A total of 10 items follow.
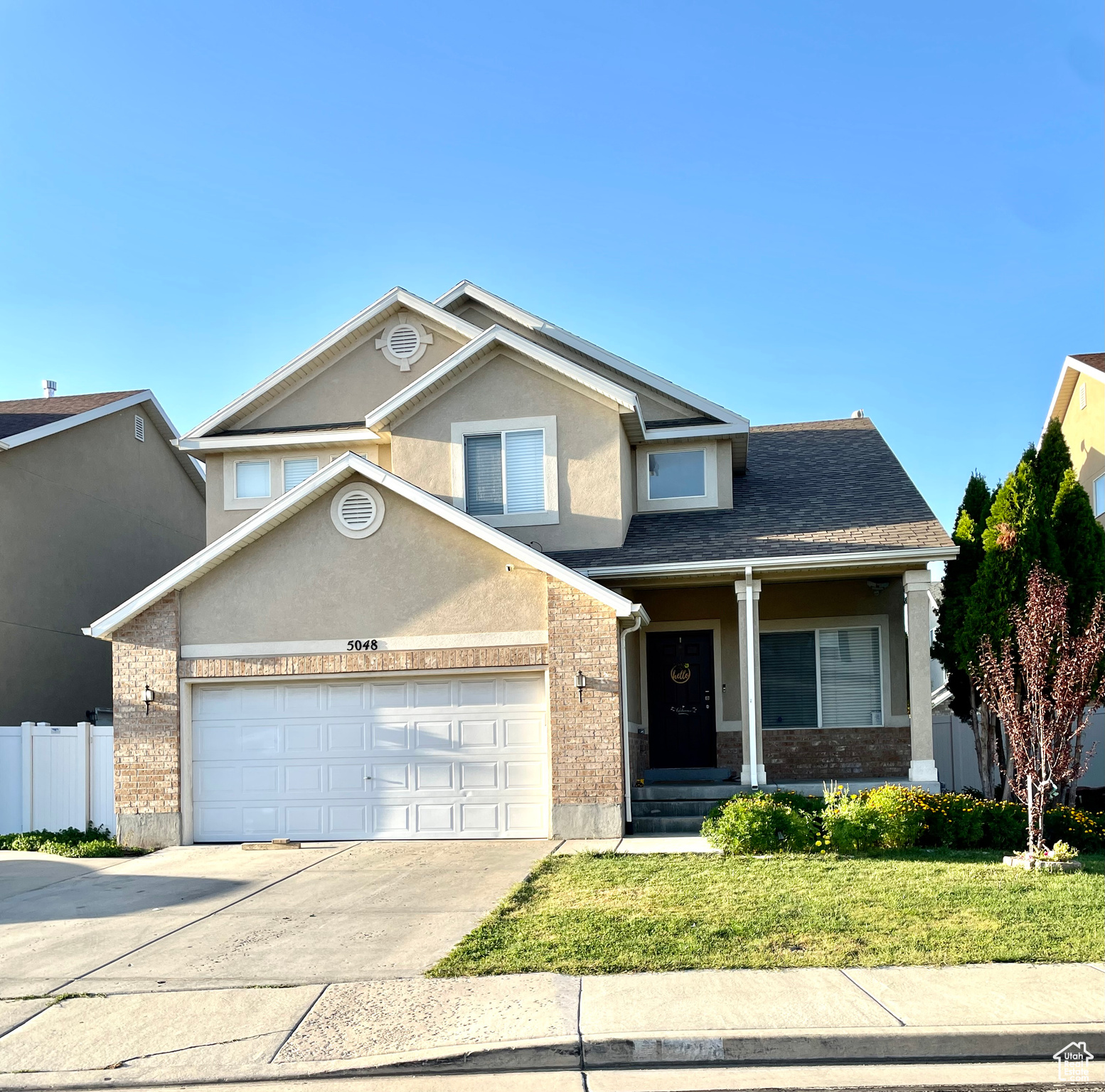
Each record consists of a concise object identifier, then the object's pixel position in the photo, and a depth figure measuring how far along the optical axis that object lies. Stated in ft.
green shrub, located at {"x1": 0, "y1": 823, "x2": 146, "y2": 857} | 47.47
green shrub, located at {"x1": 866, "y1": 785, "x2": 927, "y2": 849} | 39.47
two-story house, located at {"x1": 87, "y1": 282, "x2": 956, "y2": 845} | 48.26
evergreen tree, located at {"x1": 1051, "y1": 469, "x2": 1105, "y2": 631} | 47.83
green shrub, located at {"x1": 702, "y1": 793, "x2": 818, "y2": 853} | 39.58
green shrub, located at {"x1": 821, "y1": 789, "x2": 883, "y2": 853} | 39.11
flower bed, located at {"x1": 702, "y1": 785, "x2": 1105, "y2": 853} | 39.50
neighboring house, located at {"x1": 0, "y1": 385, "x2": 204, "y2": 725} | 61.72
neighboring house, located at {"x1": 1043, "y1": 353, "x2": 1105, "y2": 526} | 82.28
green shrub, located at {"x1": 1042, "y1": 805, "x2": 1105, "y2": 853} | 40.22
